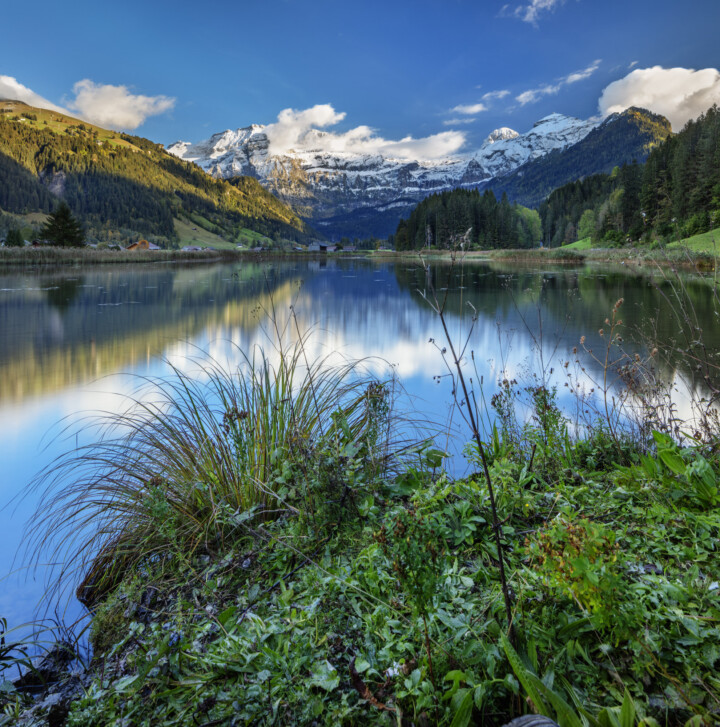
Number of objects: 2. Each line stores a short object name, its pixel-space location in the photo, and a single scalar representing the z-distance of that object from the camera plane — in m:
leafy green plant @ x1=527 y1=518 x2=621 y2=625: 1.54
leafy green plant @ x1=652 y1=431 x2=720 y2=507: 2.44
